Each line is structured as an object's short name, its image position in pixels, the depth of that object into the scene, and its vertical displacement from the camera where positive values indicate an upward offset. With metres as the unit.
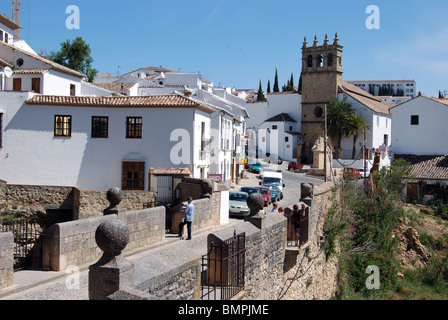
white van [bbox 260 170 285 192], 33.88 -1.41
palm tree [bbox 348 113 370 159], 58.09 +4.45
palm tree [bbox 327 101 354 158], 58.44 +5.04
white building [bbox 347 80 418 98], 134.62 +21.35
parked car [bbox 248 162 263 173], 51.58 -0.84
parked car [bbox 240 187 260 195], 29.48 -1.90
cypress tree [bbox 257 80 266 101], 81.93 +11.14
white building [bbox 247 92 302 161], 64.44 +4.99
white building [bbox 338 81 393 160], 60.06 +5.25
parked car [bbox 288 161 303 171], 55.03 -0.73
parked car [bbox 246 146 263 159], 62.47 +1.00
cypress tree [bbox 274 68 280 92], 82.76 +12.75
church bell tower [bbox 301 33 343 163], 62.66 +10.24
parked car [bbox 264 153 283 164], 60.78 +0.20
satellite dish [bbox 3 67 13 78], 27.08 +4.91
